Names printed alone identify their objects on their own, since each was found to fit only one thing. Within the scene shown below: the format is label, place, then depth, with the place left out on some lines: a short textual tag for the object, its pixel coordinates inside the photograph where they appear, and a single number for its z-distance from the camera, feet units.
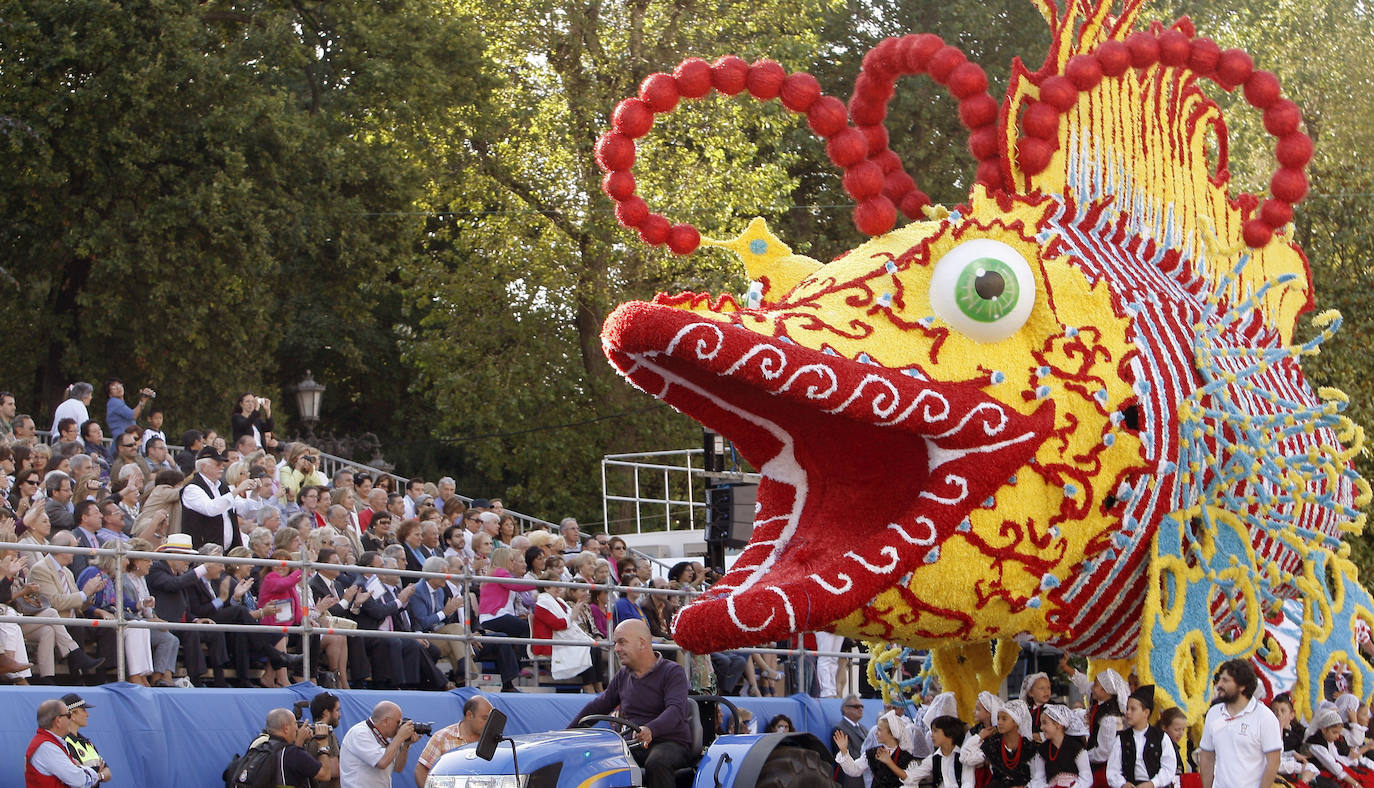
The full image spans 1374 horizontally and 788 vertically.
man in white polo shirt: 50.37
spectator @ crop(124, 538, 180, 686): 66.85
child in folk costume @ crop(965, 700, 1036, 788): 54.19
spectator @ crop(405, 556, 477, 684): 77.87
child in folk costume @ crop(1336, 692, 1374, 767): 58.90
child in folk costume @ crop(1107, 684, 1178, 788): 50.44
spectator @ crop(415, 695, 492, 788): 61.11
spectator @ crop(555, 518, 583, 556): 104.78
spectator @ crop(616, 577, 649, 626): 79.94
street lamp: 142.31
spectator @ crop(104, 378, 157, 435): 106.01
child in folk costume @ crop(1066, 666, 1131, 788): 52.39
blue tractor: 48.67
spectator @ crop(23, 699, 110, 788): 56.03
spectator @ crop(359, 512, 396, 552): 87.92
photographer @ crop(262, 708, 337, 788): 60.34
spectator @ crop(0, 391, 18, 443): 96.91
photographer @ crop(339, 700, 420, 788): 62.13
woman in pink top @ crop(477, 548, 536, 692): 79.61
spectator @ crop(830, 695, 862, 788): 80.57
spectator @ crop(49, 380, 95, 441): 102.47
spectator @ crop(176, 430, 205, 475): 102.12
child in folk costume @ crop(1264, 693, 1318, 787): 55.67
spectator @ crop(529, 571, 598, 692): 79.00
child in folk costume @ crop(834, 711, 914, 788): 61.72
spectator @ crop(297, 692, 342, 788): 64.34
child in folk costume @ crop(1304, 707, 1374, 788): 59.06
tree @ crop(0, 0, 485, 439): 131.23
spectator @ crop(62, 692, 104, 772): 57.52
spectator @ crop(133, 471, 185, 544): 80.79
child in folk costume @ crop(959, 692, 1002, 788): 54.60
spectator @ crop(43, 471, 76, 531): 74.95
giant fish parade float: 46.73
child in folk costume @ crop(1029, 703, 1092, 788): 53.31
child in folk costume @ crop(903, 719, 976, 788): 55.83
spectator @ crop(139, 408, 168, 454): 100.77
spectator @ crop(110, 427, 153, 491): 94.73
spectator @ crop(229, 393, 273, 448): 108.27
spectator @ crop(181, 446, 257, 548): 80.94
